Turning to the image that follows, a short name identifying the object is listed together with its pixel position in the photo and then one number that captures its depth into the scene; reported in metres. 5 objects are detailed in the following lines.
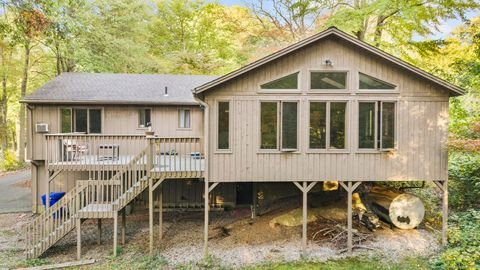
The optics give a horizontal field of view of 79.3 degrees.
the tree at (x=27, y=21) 7.58
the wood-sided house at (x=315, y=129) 8.14
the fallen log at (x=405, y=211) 8.98
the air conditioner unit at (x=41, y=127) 10.90
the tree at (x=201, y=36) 21.48
